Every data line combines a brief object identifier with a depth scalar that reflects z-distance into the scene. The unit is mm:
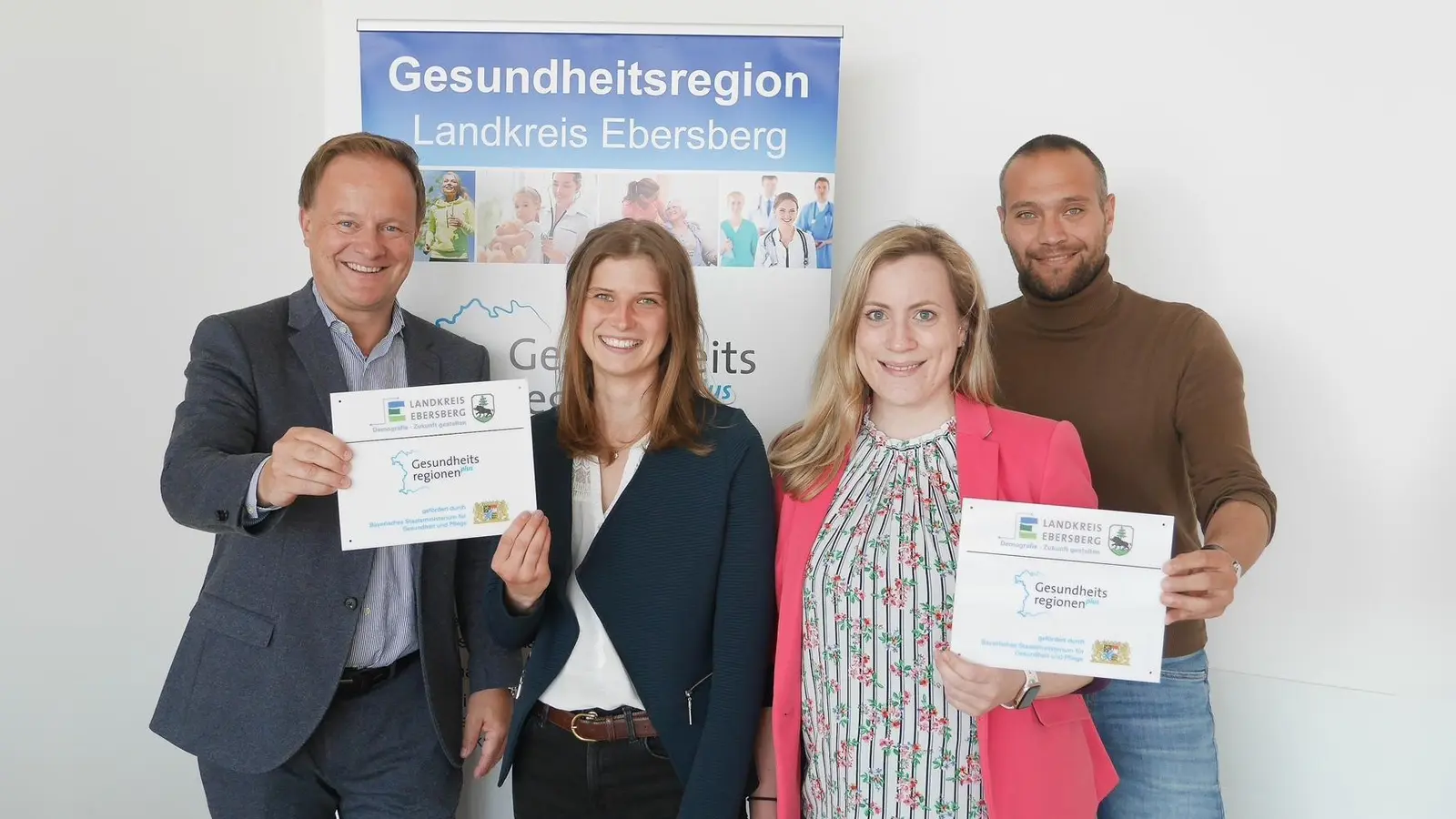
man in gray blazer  2166
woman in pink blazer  1905
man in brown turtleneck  2494
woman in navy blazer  2074
